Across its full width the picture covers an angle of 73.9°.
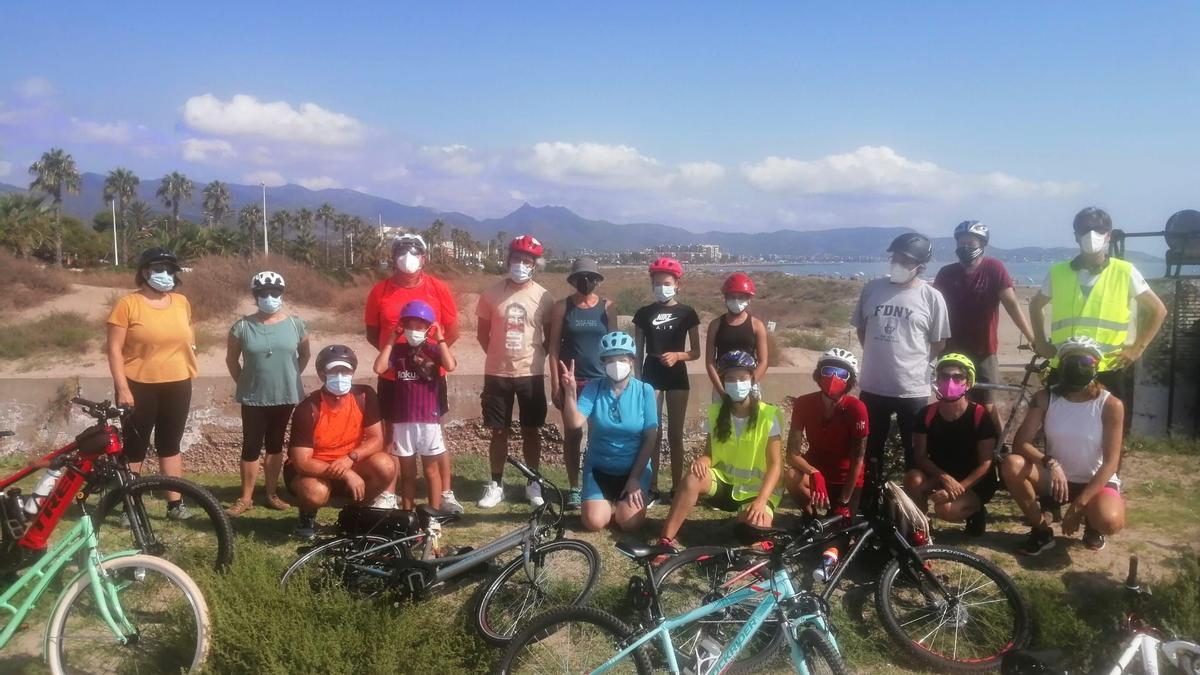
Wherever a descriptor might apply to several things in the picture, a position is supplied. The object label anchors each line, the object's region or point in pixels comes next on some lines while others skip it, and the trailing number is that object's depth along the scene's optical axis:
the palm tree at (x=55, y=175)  61.81
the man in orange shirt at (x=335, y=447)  5.10
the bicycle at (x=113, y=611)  3.63
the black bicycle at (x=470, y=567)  4.12
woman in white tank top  4.85
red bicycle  4.12
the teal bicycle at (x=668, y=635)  3.28
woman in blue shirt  5.35
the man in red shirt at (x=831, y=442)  5.09
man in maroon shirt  5.62
